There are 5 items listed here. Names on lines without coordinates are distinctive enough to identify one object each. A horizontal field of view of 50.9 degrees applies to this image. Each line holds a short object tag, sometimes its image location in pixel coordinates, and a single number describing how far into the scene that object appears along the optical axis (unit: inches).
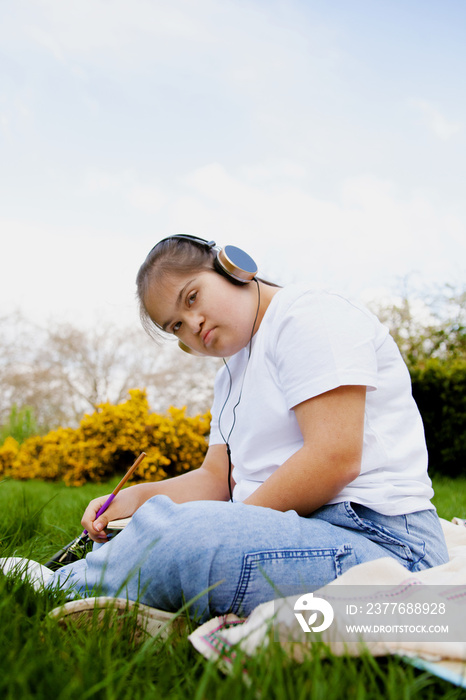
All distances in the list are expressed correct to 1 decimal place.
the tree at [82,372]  514.0
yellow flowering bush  228.2
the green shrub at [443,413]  231.6
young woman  43.6
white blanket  33.4
